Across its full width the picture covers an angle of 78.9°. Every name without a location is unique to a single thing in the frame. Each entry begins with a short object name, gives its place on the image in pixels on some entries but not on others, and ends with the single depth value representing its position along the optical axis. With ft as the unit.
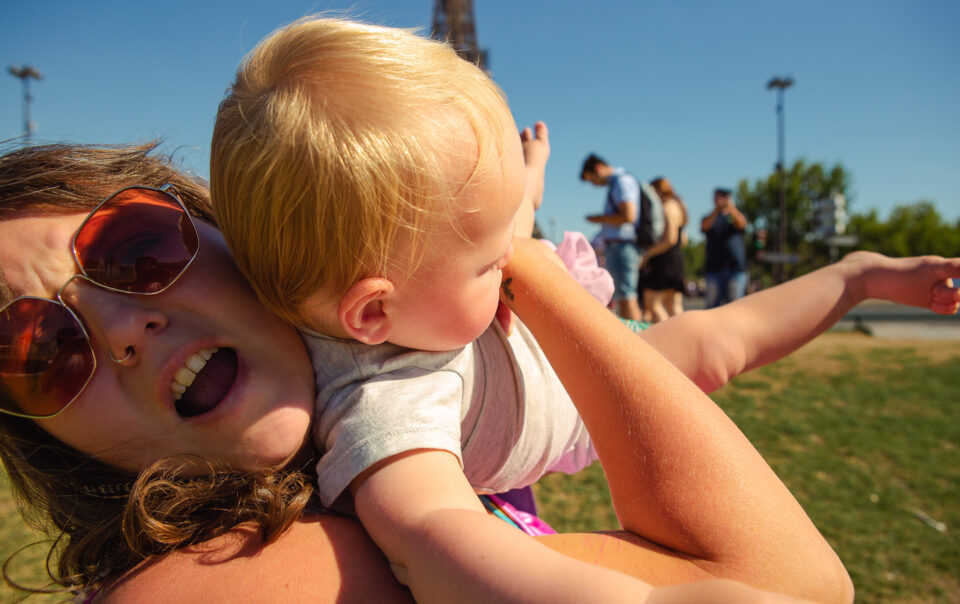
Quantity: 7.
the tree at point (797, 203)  149.79
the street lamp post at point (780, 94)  97.25
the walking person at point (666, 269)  25.08
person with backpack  22.31
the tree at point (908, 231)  153.62
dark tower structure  94.99
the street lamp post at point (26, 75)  82.12
